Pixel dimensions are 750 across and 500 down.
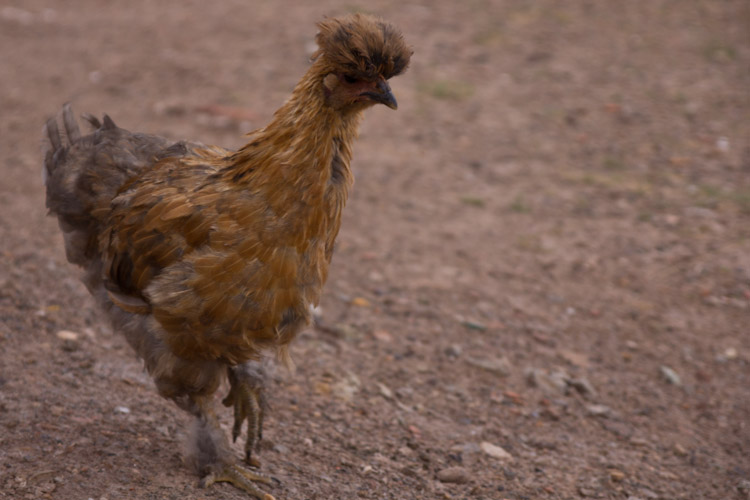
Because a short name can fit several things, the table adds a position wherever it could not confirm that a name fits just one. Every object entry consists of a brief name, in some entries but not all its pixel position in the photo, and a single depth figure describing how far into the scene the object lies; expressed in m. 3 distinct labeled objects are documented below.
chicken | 6.61
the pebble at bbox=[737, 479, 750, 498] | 8.37
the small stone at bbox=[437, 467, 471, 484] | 8.20
